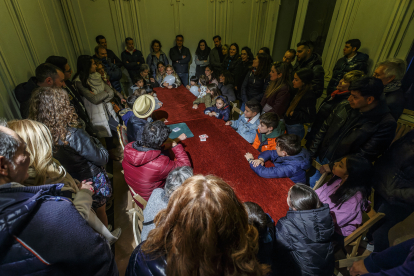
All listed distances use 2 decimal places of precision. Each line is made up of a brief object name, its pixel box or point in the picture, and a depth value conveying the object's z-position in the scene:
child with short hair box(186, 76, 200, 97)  4.48
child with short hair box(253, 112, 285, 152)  2.35
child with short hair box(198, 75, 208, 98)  3.87
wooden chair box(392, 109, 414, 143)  3.31
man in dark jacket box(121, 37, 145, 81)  5.32
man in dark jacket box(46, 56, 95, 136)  2.57
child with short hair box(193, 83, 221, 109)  3.47
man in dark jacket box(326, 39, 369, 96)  3.70
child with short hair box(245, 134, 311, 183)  1.82
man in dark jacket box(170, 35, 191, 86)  5.80
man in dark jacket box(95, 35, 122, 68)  4.79
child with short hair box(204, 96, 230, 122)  3.09
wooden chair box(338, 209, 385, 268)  1.49
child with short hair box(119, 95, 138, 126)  2.78
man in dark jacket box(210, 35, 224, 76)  5.61
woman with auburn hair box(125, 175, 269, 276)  0.74
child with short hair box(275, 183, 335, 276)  1.24
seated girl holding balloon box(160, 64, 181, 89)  4.40
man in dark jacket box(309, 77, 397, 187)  1.94
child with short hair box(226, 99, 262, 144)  2.71
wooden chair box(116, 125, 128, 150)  2.42
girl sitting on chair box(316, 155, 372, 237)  1.64
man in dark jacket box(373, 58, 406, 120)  2.32
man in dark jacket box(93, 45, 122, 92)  4.19
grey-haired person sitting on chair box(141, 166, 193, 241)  1.34
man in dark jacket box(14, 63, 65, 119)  2.11
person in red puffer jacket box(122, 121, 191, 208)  1.71
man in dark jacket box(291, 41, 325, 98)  3.55
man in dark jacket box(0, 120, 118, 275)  0.73
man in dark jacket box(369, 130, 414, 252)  1.69
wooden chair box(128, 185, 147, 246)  1.36
